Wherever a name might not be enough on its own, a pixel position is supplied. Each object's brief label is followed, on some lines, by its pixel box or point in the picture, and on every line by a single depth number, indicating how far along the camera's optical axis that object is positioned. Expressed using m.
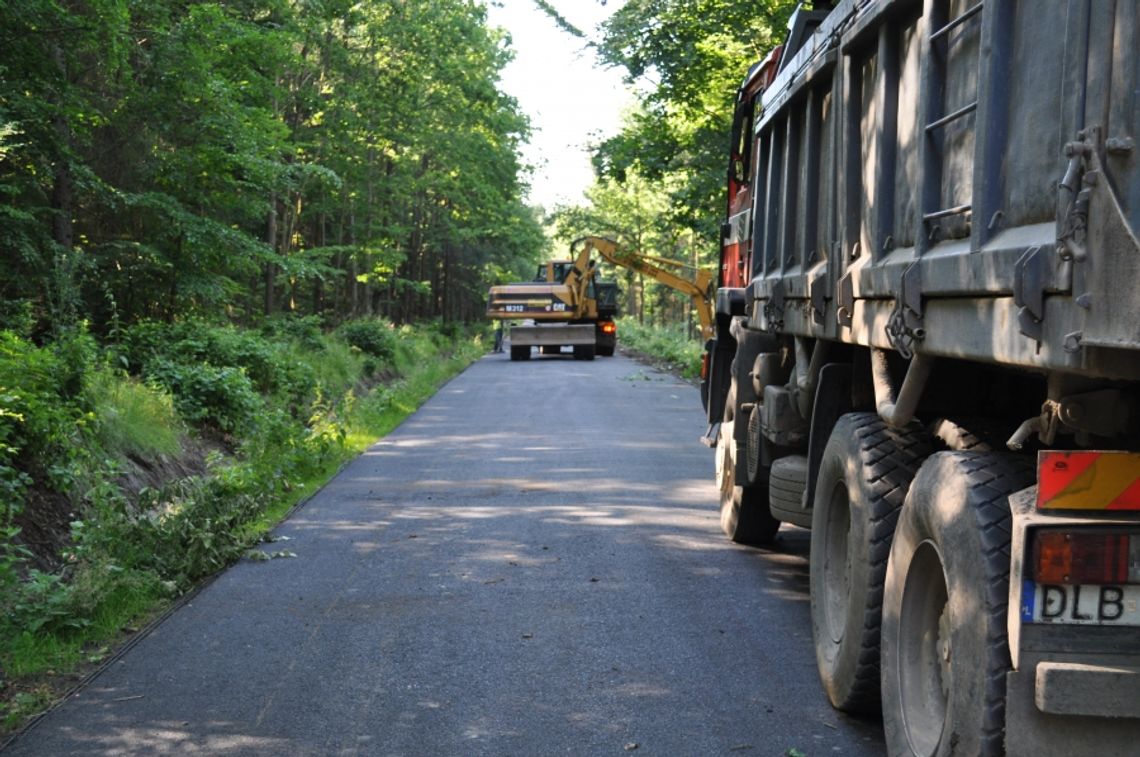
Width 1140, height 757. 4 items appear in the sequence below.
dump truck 2.93
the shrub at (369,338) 26.22
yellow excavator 36.66
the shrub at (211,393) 13.09
